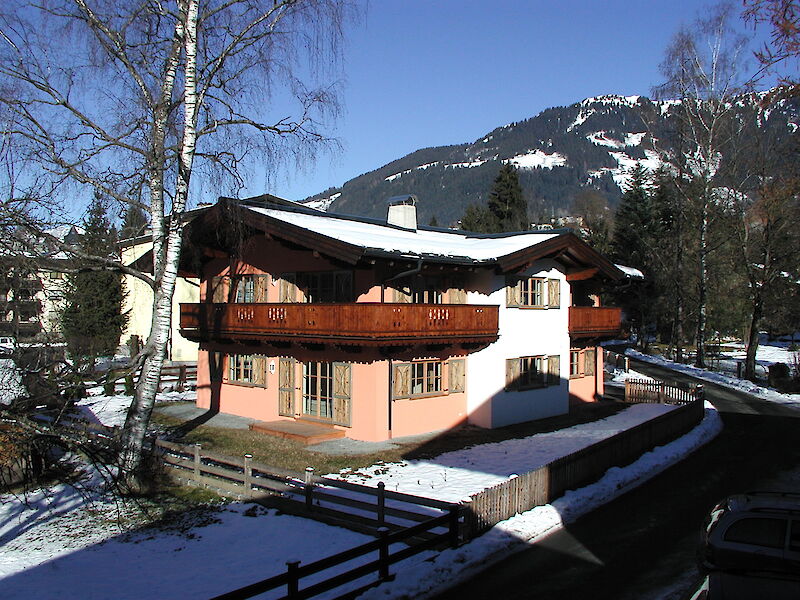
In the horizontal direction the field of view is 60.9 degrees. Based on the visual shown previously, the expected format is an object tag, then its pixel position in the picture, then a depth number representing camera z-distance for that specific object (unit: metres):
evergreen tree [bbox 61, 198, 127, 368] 39.25
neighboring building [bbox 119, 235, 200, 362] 43.15
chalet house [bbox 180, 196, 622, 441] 20.97
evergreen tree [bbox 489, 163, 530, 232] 78.25
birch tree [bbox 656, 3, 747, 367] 41.03
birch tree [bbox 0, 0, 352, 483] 14.44
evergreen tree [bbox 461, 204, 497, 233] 78.38
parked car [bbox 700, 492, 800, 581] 8.87
